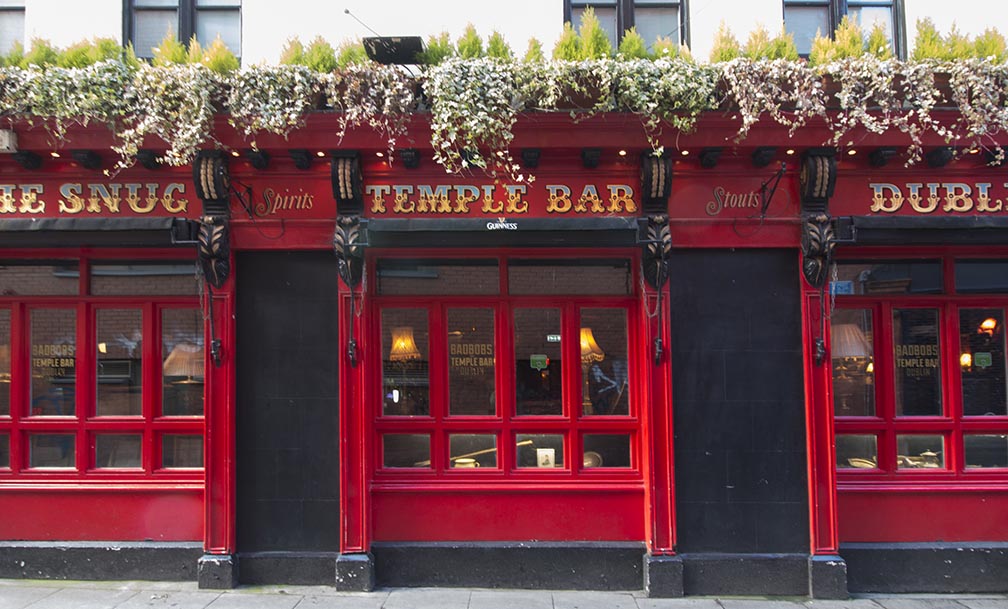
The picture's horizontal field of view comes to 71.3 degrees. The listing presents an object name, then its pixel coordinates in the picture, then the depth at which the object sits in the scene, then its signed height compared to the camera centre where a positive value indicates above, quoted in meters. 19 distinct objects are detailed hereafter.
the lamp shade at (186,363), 7.56 -0.05
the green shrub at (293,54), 6.73 +2.90
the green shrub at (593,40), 6.66 +2.97
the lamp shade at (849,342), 7.52 +0.07
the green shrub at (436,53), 6.82 +2.92
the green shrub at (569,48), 6.66 +2.89
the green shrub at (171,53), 6.68 +2.92
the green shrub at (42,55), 6.74 +2.94
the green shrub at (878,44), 6.61 +2.87
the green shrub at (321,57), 6.70 +2.86
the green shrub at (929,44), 6.59 +2.86
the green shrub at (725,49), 6.64 +2.86
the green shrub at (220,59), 6.56 +2.79
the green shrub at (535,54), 6.57 +2.83
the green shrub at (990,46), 6.59 +2.83
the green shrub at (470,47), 6.73 +2.95
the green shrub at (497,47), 6.71 +2.93
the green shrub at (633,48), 6.66 +2.89
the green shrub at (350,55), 6.73 +2.90
